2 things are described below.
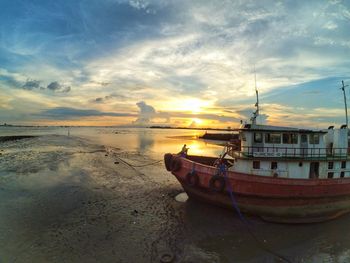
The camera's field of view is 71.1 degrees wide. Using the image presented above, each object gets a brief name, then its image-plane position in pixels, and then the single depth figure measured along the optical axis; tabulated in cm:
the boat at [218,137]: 8952
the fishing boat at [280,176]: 1203
